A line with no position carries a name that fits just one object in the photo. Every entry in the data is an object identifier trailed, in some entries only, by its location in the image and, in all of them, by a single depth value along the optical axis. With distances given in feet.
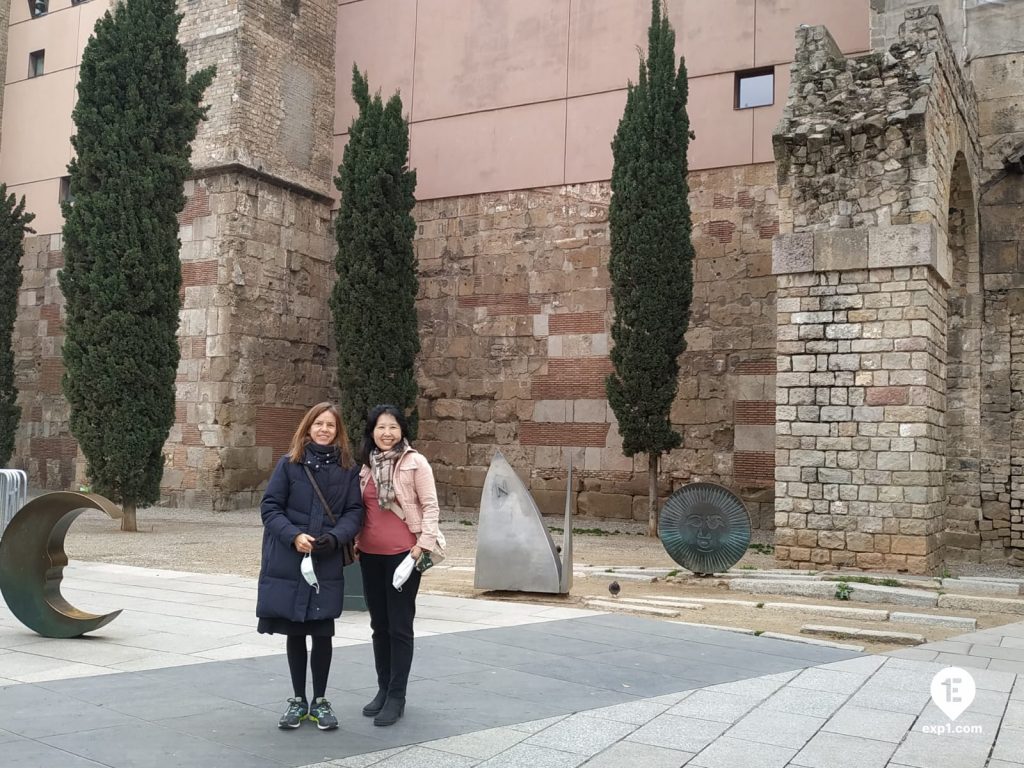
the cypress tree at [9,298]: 59.00
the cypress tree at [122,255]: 42.70
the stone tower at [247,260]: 52.90
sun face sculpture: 30.73
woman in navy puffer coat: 12.98
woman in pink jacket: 13.97
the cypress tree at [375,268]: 50.26
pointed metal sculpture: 26.37
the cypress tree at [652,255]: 44.73
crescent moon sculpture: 18.69
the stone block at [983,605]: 26.55
